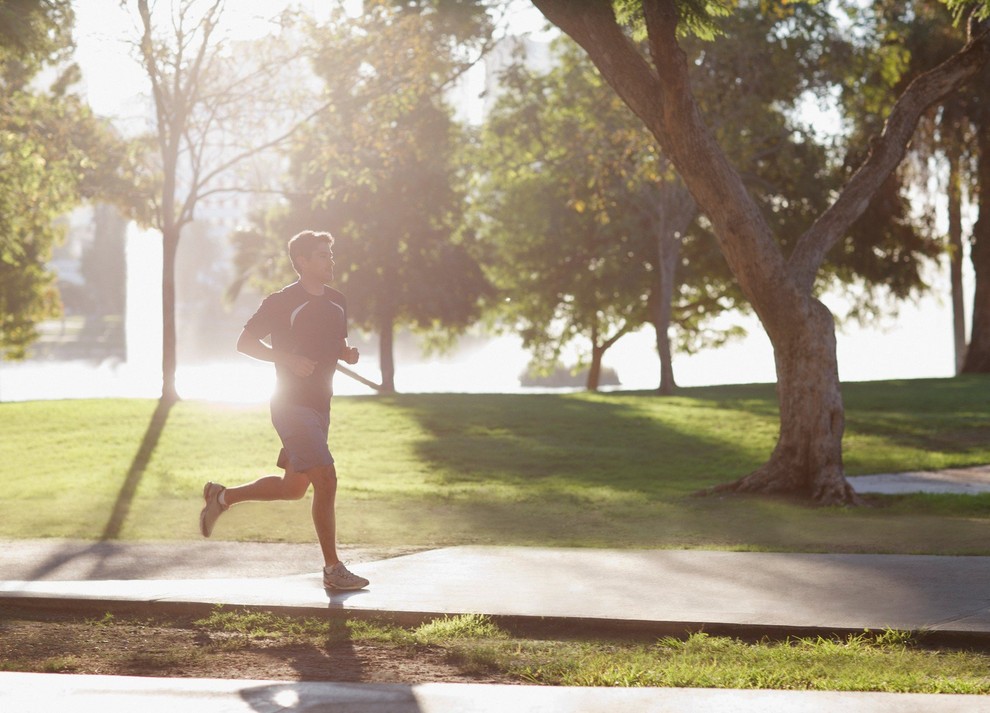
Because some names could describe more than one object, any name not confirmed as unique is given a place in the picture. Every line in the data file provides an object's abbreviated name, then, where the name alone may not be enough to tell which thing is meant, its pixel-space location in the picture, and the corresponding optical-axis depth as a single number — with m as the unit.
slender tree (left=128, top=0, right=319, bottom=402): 23.25
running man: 7.44
